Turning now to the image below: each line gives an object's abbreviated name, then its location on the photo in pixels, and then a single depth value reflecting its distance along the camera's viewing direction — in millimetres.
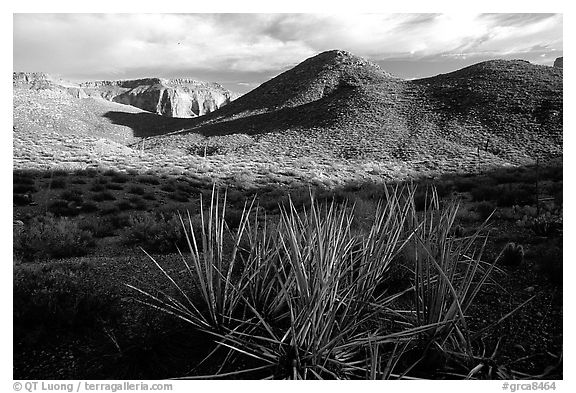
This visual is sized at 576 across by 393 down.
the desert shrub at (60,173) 16047
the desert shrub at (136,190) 13789
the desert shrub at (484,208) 8055
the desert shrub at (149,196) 13067
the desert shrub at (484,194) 10737
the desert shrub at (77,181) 14774
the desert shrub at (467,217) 7445
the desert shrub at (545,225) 5719
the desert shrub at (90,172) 16844
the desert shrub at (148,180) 16375
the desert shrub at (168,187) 15055
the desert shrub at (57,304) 3023
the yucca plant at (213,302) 2838
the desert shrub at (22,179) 13241
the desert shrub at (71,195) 11562
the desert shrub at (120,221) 7879
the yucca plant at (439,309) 2484
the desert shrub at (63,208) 9953
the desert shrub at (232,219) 7570
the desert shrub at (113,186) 14273
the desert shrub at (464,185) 13902
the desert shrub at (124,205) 11016
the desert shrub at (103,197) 12000
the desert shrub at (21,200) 10430
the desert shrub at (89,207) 10469
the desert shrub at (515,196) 9288
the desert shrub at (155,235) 5727
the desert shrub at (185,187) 15364
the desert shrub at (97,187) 13430
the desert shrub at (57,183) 13505
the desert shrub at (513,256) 4469
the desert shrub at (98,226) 7141
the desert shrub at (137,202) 11375
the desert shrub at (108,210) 10277
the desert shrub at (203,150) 37606
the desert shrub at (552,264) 3891
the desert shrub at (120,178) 15908
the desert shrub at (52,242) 5555
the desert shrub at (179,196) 13609
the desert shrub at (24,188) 11789
